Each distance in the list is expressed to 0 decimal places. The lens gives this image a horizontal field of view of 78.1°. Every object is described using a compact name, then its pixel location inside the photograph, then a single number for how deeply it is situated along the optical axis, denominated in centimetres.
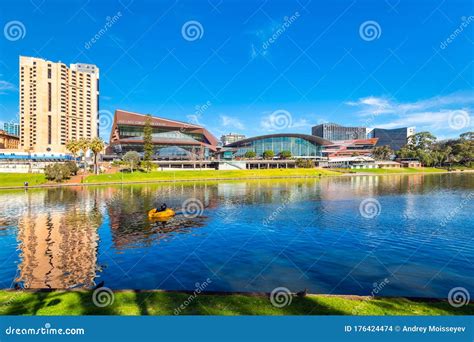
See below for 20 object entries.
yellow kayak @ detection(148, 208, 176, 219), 3278
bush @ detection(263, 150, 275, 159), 14938
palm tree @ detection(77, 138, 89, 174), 8931
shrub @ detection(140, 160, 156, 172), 10138
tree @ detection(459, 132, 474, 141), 18499
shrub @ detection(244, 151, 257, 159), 14650
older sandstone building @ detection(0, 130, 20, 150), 16150
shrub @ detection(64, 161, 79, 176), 8131
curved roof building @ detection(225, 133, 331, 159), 16300
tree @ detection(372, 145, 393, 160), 16912
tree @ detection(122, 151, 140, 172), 9831
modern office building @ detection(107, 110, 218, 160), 13738
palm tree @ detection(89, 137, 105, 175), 8906
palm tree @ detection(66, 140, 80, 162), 9000
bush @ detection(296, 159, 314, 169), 13304
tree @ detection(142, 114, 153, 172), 11006
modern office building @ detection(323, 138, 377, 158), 19492
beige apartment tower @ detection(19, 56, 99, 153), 15475
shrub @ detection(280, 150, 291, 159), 15025
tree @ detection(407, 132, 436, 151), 18738
